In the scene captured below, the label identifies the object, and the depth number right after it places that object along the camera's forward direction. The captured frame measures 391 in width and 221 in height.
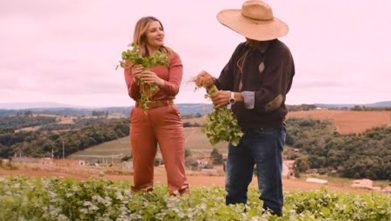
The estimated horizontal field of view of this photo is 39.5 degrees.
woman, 5.70
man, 4.97
